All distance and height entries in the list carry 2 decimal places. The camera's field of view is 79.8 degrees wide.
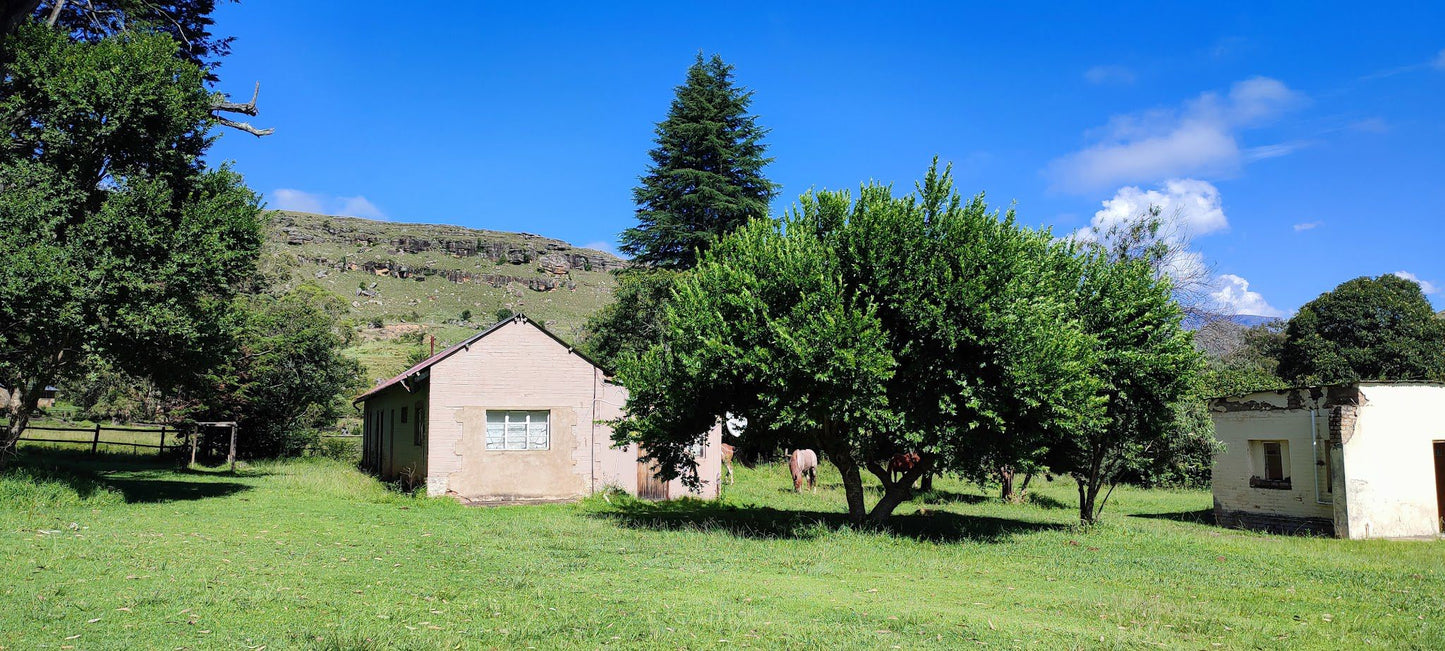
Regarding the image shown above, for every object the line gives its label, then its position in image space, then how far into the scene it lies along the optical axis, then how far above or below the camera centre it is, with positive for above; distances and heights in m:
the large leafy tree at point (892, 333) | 14.27 +1.49
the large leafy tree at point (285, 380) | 33.06 +1.71
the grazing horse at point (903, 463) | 17.67 -0.90
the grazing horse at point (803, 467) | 28.38 -1.52
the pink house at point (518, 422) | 21.75 -0.01
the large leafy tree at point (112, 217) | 16.47 +4.20
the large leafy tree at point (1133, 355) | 17.52 +1.29
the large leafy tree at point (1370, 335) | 38.56 +3.83
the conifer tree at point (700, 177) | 37.78 +10.88
